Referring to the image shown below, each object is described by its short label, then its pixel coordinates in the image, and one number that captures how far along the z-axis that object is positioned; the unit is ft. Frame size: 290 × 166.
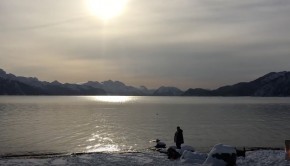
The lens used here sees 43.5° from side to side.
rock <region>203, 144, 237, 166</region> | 90.89
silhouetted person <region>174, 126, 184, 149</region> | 119.55
